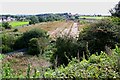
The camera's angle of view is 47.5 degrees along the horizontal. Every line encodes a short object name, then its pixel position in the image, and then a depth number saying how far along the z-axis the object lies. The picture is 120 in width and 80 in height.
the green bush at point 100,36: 5.67
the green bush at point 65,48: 5.76
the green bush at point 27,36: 14.57
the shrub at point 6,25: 24.28
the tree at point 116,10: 12.21
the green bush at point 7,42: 13.70
